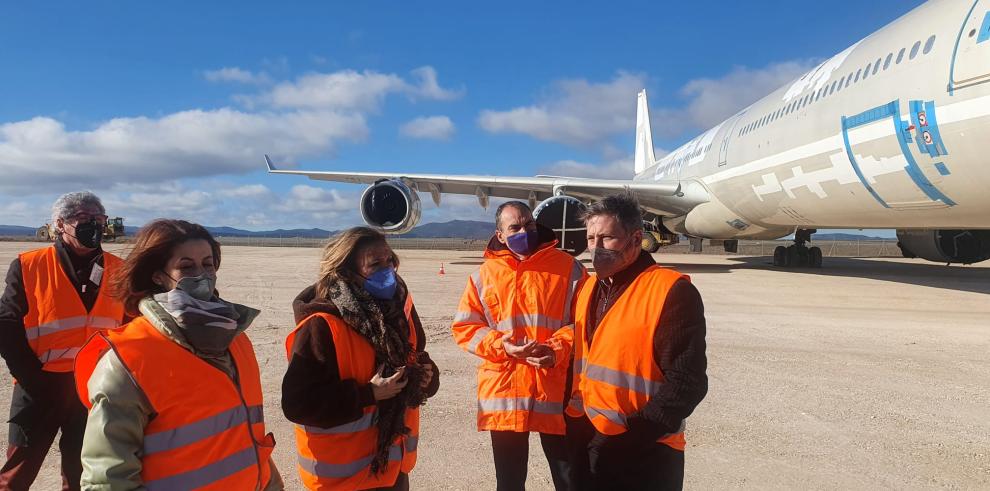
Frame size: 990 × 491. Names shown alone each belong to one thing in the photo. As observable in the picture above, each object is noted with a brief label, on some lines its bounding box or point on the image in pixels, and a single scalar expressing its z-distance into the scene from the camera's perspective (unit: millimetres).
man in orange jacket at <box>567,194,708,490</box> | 1782
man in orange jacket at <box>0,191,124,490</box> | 2398
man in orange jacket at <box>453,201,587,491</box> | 2375
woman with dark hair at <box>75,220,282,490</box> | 1437
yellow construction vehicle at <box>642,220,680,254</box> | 16312
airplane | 6770
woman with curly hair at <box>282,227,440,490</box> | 1868
